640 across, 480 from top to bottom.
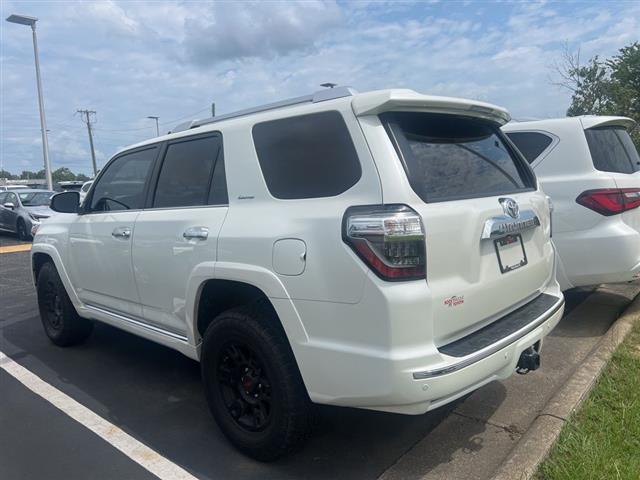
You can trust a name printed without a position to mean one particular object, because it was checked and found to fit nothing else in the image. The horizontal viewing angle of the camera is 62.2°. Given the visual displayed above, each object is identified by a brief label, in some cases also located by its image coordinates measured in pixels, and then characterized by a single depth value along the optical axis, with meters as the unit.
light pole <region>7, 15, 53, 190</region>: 20.73
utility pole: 56.32
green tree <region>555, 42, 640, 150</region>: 17.70
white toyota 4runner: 2.34
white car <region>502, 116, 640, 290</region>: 4.51
